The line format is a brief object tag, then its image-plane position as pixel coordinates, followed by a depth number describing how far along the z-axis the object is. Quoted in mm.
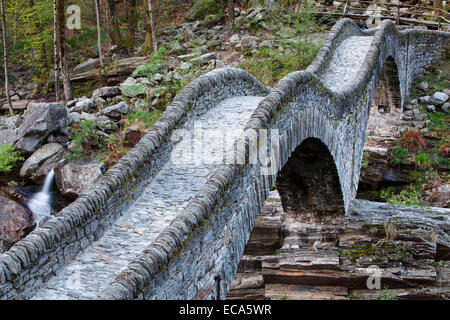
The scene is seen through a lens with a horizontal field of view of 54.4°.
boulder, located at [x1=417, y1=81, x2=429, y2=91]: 21547
